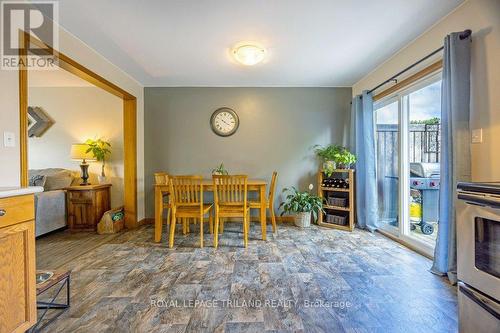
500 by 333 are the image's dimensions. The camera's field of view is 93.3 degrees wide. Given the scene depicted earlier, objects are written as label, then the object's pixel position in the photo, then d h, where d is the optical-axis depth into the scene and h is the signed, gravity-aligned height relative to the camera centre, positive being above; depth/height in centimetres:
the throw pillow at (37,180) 377 -20
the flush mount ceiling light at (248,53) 265 +130
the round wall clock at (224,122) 423 +80
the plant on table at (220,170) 386 -5
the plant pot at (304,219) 382 -86
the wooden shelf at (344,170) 365 -6
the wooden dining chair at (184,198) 295 -40
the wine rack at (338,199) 367 -53
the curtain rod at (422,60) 198 +111
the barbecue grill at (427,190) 287 -30
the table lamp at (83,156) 386 +19
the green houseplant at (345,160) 377 +10
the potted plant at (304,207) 383 -67
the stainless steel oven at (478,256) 116 -49
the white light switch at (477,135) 192 +25
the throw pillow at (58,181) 378 -21
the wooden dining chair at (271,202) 344 -52
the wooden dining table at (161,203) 314 -48
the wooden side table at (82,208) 371 -64
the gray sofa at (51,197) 335 -43
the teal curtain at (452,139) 198 +22
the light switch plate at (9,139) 177 +22
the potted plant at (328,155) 386 +19
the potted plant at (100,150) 401 +31
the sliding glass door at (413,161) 275 +6
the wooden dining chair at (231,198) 289 -40
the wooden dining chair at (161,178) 363 -17
